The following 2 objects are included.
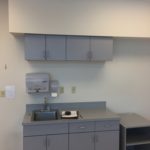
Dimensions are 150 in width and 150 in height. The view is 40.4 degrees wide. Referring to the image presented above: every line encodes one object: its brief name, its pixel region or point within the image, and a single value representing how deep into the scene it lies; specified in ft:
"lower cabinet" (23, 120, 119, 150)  9.20
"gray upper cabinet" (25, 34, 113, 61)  9.77
